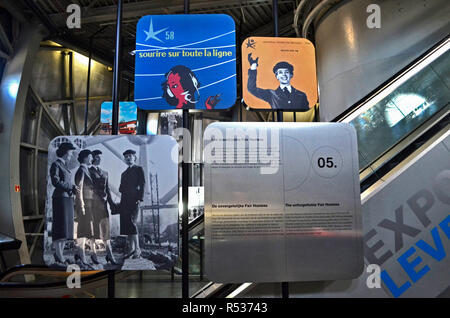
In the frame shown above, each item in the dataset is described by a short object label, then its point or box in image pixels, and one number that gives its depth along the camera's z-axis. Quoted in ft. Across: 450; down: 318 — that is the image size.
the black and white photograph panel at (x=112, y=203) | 6.91
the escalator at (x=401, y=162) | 7.70
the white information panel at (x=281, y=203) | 6.75
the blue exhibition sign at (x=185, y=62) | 7.43
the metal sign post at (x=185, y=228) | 7.03
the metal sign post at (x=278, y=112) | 6.88
